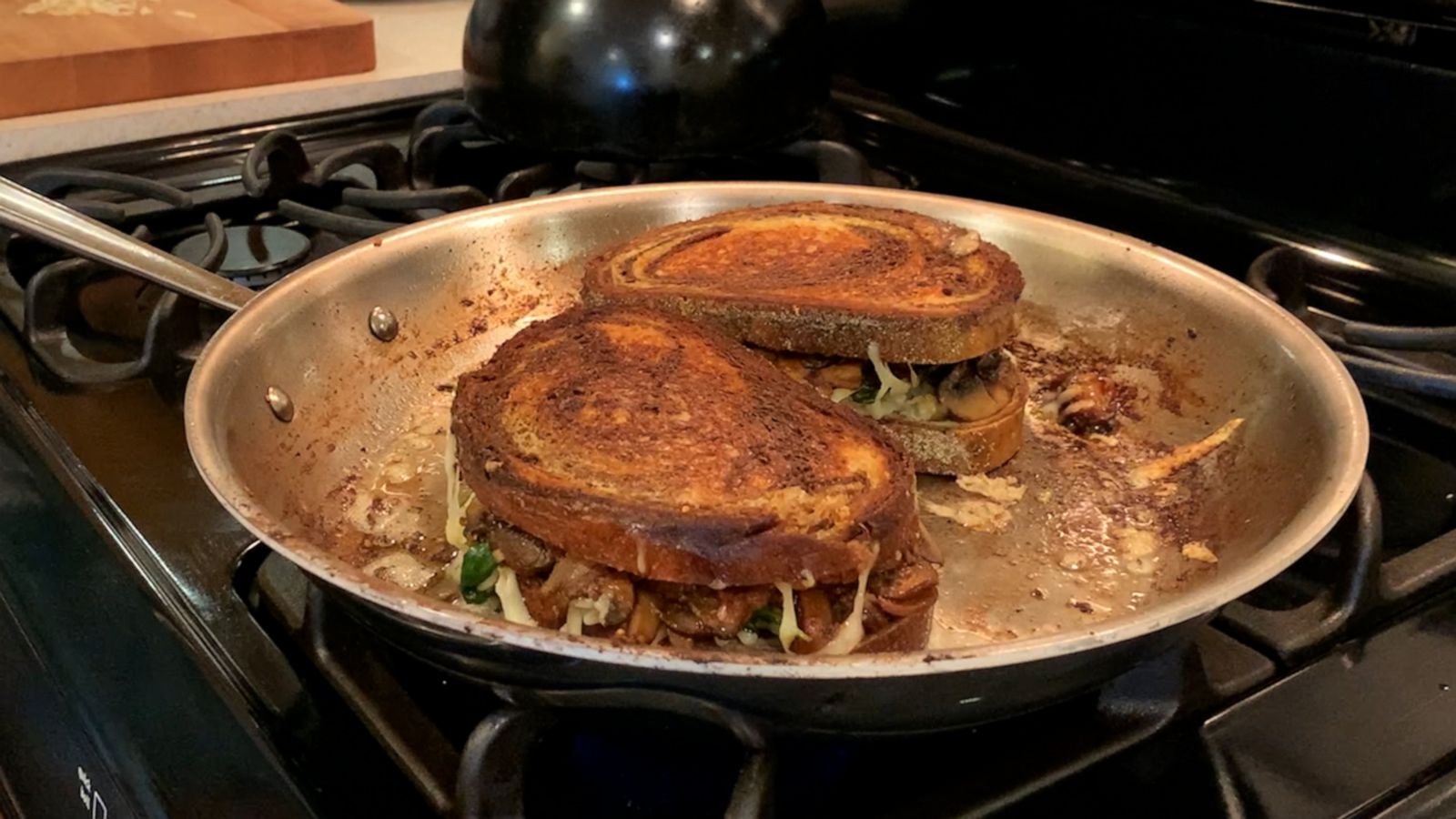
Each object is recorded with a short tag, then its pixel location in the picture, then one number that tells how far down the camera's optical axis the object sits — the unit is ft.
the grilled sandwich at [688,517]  1.08
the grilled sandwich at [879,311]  1.43
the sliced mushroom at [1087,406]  1.50
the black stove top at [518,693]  0.99
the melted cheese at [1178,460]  1.41
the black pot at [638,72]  1.76
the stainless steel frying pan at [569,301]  0.86
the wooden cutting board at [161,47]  2.13
